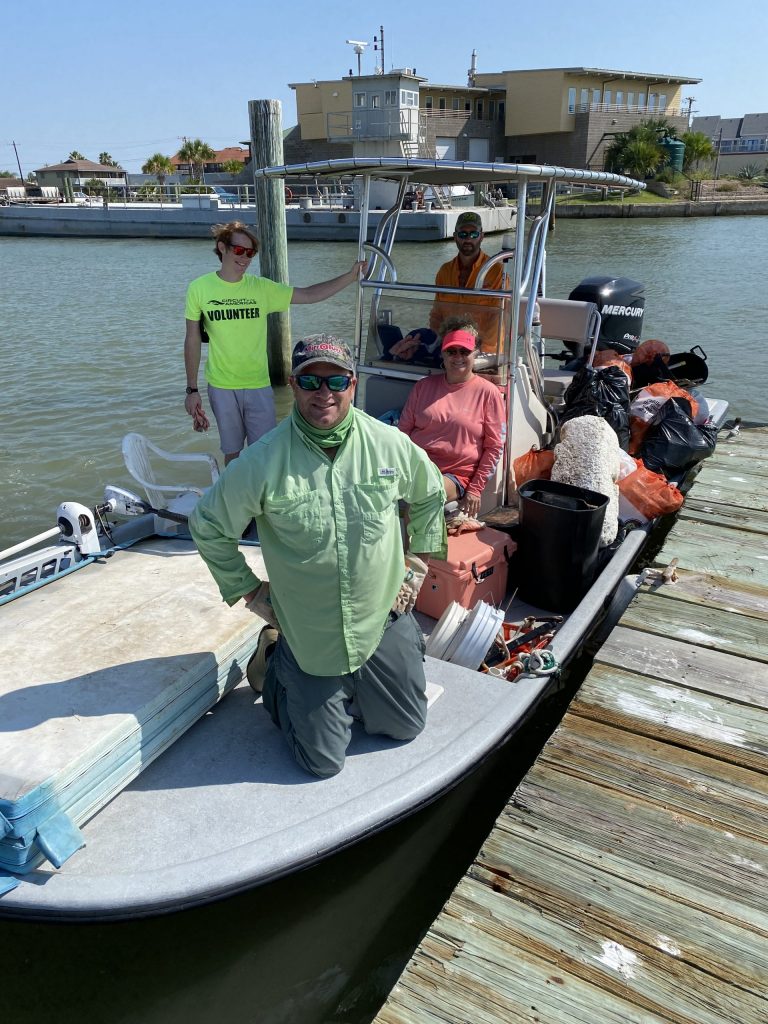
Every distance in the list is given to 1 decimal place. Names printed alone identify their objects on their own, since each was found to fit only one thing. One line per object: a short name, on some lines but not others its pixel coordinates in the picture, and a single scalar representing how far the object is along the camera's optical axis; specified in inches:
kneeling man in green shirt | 99.0
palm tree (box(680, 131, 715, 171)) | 2004.2
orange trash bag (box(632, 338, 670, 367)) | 285.9
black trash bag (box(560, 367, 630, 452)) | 216.5
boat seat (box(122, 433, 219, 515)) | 187.2
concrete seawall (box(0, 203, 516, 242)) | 1357.0
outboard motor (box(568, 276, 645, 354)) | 298.2
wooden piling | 343.6
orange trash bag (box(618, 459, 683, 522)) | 199.9
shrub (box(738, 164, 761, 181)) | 2182.0
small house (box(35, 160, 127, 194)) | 2664.9
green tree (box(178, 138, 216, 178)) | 2886.3
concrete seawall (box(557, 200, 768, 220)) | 1641.2
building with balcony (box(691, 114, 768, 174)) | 2625.5
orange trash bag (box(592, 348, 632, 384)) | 254.4
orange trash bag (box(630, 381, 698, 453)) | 234.1
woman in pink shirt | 167.8
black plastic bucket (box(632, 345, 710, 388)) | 282.0
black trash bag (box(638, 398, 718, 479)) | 231.0
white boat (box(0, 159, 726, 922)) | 93.7
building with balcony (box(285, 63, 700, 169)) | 1998.0
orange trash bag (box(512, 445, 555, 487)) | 196.9
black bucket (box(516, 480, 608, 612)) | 165.2
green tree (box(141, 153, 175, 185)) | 2999.5
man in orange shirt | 180.5
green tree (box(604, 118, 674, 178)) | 1911.9
